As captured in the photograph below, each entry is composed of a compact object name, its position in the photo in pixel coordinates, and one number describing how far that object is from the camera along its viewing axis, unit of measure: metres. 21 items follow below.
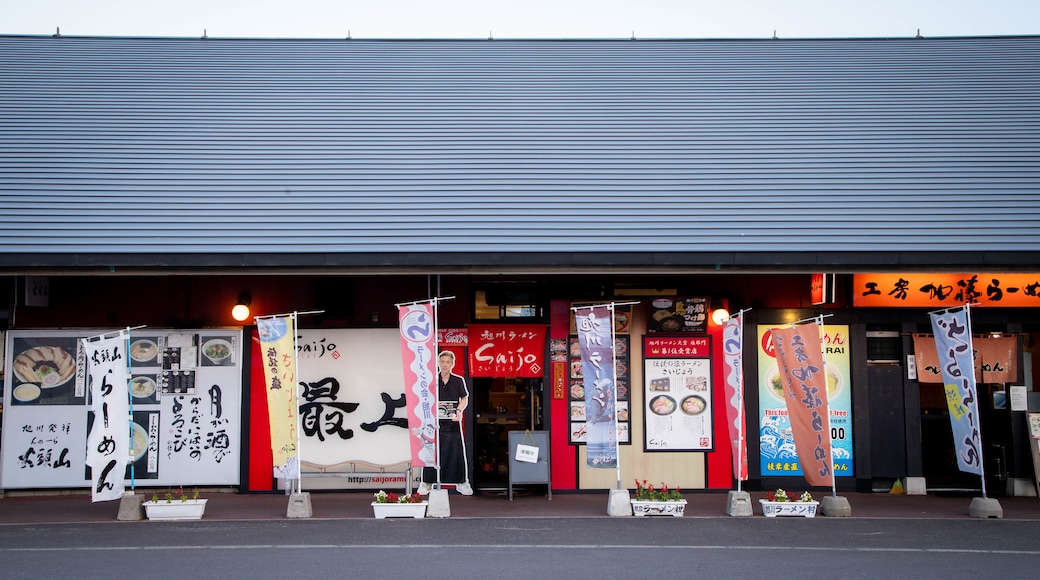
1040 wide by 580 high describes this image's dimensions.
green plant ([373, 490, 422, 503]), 10.74
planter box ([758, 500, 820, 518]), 10.77
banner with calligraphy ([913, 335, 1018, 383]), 12.70
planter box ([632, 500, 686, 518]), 10.78
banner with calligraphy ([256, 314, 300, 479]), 10.61
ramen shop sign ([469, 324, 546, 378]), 12.61
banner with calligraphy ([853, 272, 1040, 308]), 12.57
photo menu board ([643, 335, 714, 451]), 12.66
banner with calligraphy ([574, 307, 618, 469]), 10.88
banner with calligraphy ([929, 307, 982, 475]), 10.63
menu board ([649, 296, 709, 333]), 12.69
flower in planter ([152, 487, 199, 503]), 10.65
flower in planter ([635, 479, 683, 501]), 10.88
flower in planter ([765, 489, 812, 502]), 10.80
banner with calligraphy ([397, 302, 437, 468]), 10.62
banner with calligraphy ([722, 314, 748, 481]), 11.07
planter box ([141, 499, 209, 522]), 10.62
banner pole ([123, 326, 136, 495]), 10.64
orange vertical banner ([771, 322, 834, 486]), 10.70
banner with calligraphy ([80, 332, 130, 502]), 10.34
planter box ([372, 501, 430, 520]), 10.70
